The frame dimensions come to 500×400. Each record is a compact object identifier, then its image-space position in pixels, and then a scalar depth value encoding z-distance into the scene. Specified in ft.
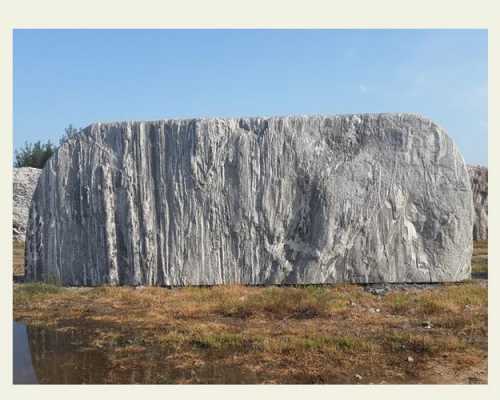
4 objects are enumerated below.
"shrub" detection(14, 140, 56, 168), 80.38
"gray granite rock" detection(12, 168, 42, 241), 40.50
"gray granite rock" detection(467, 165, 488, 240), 34.94
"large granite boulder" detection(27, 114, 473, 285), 21.26
